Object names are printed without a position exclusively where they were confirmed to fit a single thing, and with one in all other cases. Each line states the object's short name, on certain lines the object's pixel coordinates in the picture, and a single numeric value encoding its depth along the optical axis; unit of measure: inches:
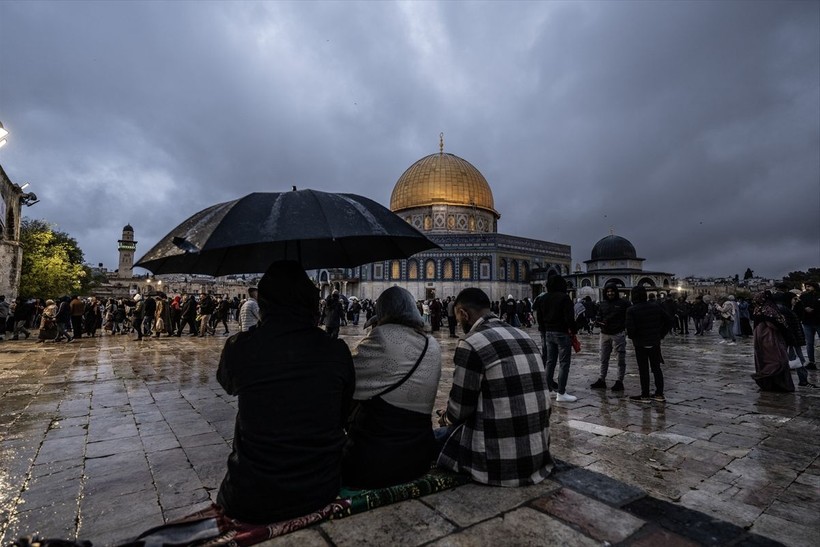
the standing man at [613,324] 237.8
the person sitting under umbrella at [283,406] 78.7
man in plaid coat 97.2
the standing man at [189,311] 582.6
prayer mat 74.6
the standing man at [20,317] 551.5
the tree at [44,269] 942.4
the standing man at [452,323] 628.1
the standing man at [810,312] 312.0
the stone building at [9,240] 595.2
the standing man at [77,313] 504.4
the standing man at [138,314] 545.3
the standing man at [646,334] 217.2
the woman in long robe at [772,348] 237.3
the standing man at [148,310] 553.0
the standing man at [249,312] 327.3
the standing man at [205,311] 586.2
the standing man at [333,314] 439.8
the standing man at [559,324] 220.2
